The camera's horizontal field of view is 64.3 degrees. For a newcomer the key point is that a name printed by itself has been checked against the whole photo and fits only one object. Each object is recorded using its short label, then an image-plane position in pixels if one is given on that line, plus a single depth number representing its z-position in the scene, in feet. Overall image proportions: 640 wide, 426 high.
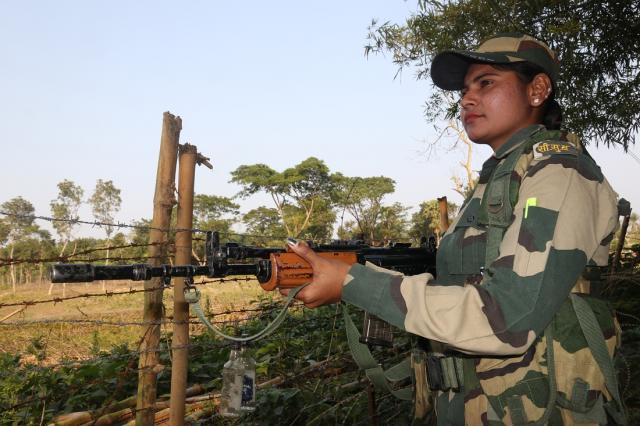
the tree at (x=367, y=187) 158.13
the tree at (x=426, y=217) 150.06
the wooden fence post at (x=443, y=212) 19.13
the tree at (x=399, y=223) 170.87
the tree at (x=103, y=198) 183.32
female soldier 4.62
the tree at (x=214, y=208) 169.68
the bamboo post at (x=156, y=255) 10.77
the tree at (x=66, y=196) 173.27
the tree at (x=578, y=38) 19.36
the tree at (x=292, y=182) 150.92
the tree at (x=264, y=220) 160.15
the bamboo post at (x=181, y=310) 10.84
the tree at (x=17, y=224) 174.88
